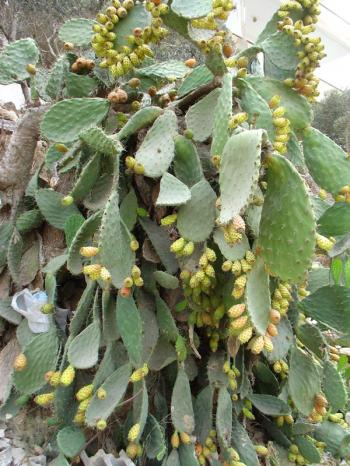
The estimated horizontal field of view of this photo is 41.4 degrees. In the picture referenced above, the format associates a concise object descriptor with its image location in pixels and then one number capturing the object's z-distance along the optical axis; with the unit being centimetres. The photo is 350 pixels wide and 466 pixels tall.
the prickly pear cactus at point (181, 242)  104
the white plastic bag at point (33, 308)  136
